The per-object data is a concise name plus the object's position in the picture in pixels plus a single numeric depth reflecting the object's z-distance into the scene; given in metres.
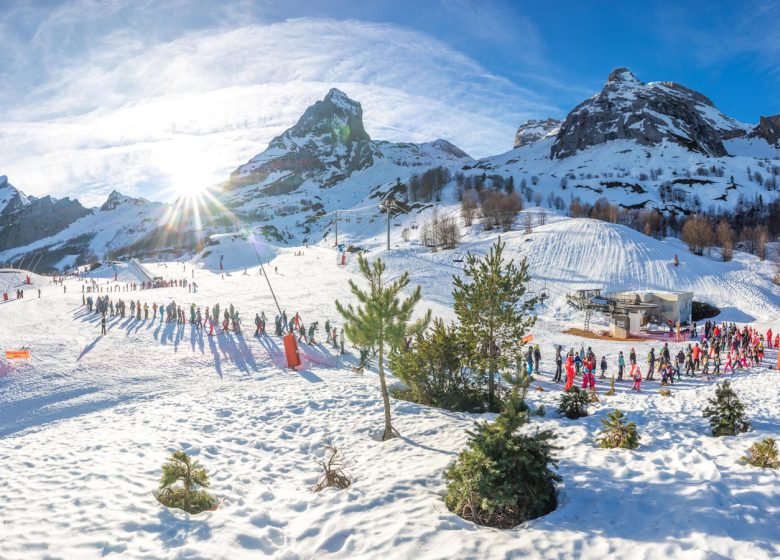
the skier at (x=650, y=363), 21.73
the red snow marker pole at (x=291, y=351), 22.41
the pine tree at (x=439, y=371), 15.41
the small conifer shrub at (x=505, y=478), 7.25
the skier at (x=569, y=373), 19.25
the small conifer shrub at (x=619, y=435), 10.22
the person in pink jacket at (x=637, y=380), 19.42
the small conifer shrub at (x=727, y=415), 10.69
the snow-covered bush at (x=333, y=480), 9.16
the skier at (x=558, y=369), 21.56
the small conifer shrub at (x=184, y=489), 7.78
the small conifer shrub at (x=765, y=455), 8.09
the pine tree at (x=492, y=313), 14.38
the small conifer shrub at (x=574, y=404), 13.88
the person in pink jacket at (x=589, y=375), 19.11
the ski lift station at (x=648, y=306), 37.81
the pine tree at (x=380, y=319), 12.04
